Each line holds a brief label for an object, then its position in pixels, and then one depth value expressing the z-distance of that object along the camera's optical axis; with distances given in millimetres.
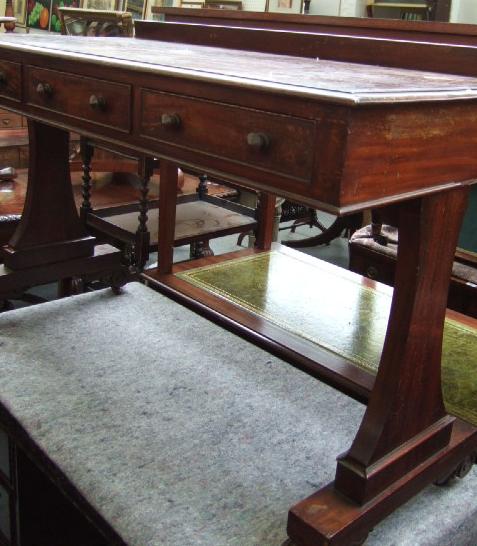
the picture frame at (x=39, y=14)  5148
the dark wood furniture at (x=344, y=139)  773
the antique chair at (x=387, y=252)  2277
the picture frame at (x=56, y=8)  5082
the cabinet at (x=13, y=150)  3512
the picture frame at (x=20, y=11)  5238
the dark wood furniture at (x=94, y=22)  3889
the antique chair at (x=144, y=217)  2523
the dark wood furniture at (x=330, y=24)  1379
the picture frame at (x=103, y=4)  4996
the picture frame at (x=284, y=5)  4659
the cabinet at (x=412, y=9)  4141
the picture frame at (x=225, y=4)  4660
